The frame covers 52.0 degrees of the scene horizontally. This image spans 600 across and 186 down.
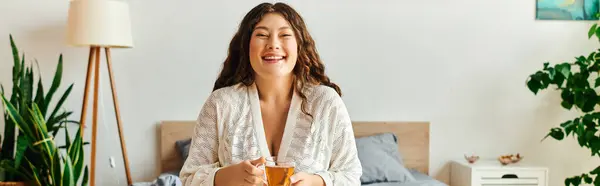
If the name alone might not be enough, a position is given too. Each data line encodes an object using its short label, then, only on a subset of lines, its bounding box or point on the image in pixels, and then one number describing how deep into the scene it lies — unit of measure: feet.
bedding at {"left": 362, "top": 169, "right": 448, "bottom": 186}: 10.90
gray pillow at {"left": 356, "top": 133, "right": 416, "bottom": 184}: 11.34
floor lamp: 11.07
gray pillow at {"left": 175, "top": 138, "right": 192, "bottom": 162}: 12.07
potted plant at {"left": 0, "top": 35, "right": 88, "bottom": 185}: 10.85
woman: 4.67
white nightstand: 11.88
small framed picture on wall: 13.23
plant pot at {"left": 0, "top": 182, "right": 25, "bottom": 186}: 10.95
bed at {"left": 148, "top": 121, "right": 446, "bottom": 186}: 11.43
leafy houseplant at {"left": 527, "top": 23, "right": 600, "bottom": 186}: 11.66
